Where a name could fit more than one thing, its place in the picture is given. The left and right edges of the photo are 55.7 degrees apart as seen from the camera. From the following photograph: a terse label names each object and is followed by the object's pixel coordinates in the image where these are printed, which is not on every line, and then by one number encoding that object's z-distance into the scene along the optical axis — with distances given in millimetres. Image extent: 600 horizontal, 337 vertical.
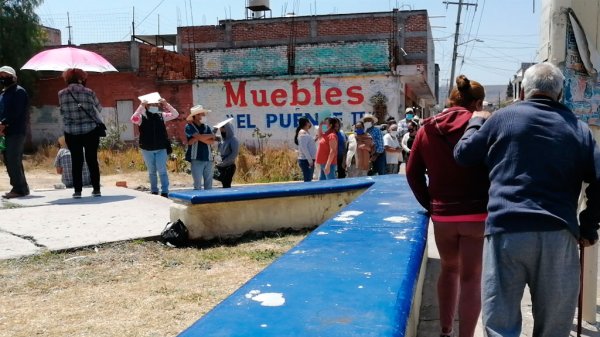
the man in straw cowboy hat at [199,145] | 8656
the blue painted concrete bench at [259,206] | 6273
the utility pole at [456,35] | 41272
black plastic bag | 6055
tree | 25766
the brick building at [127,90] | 24250
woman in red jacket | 3271
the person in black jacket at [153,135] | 8234
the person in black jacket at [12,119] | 7457
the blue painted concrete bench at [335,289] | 2045
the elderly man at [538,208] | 2666
